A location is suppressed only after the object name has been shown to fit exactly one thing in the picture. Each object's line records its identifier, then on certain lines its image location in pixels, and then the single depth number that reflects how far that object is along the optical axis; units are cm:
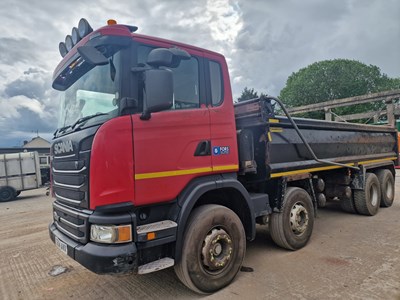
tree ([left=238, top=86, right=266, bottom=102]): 3492
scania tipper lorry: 273
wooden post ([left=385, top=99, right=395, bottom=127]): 1292
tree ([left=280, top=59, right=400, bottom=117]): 3108
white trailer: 1453
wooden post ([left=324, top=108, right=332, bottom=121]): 1470
